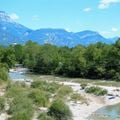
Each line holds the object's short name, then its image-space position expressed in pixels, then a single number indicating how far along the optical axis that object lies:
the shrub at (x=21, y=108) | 20.57
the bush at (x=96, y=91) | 38.15
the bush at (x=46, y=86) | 37.48
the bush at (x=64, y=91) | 34.74
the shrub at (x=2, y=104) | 24.12
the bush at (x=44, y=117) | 21.22
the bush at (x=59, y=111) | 22.19
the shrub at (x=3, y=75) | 42.76
